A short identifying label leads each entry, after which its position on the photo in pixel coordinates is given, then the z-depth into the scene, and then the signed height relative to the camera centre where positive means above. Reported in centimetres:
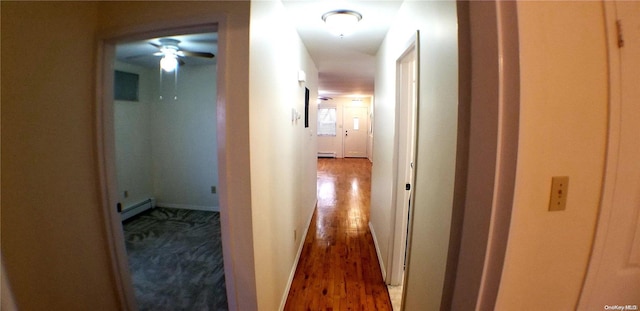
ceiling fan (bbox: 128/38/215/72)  230 +87
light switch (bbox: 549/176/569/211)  65 -15
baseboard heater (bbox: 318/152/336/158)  934 -76
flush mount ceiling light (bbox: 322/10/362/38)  165 +89
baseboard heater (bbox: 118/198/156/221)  320 -112
